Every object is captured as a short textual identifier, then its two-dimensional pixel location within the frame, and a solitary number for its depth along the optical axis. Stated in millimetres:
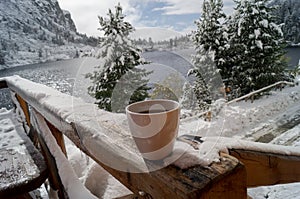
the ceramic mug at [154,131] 501
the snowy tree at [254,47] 7684
